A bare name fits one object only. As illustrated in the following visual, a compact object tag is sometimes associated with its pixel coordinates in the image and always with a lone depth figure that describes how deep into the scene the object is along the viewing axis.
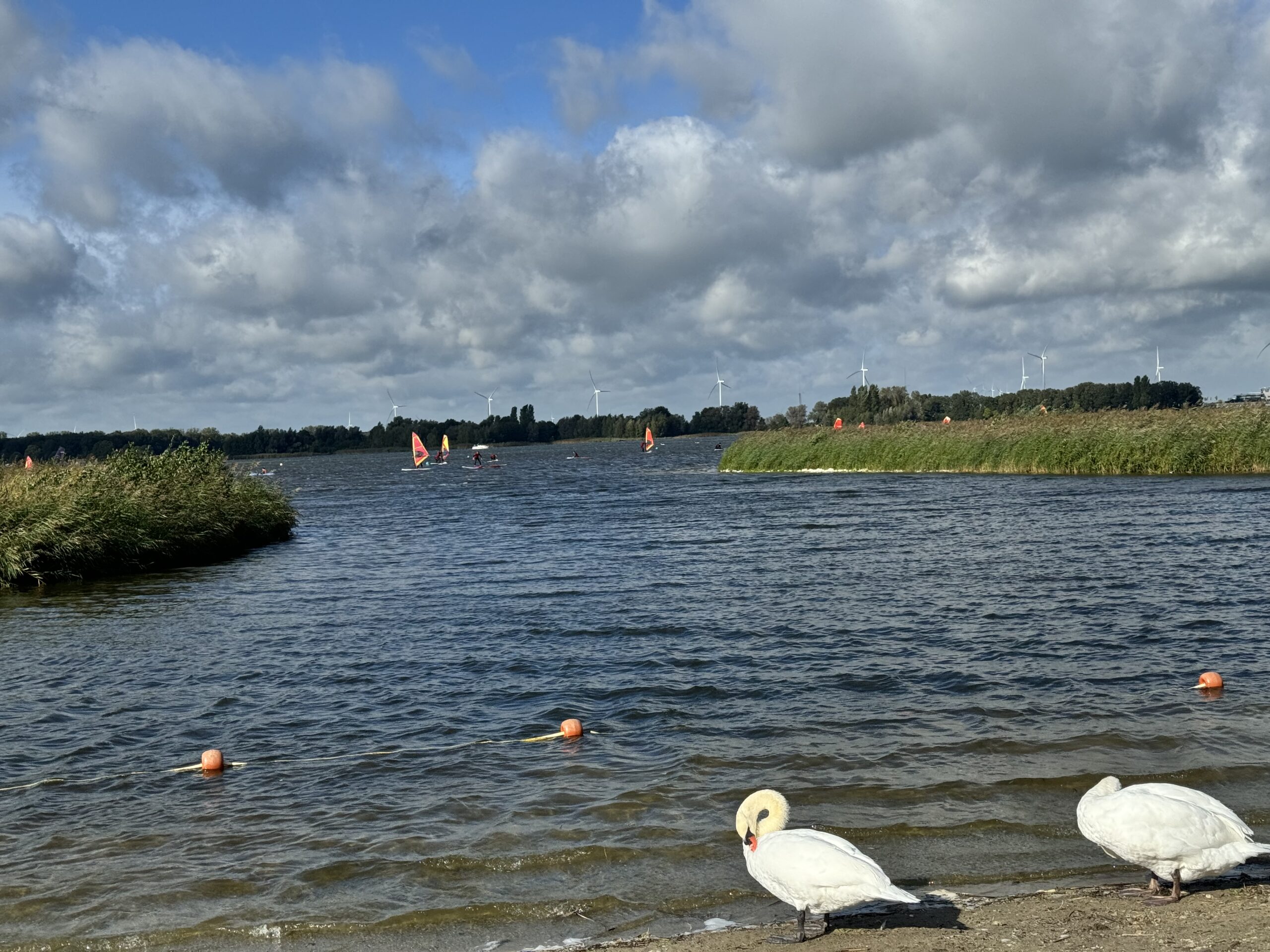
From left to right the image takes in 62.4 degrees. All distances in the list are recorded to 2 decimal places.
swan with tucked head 6.84
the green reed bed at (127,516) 25.86
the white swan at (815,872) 6.56
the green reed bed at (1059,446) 44.94
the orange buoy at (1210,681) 12.54
